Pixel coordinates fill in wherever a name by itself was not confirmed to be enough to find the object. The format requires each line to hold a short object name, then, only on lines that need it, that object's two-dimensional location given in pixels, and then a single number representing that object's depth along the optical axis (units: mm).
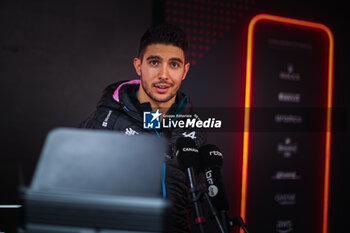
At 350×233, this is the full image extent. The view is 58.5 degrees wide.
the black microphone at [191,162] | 1075
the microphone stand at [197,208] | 1053
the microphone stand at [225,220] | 1110
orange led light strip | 2656
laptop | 669
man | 1982
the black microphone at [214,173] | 1215
